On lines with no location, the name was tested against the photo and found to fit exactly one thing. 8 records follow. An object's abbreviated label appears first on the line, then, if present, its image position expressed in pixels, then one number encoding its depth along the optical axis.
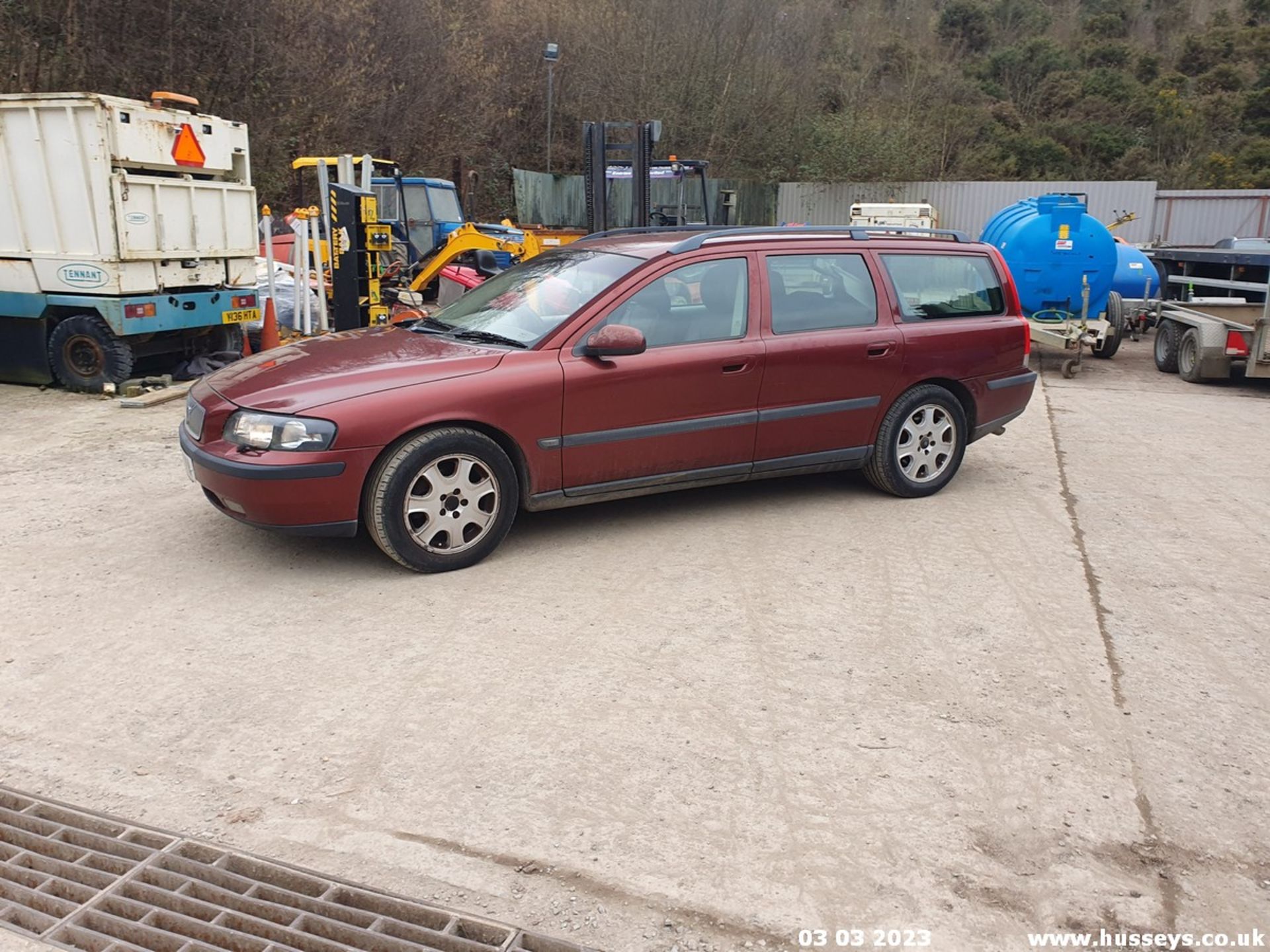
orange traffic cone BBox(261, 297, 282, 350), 11.19
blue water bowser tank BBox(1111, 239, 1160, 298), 15.74
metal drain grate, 2.64
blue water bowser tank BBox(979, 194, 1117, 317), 12.73
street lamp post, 20.22
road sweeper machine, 8.93
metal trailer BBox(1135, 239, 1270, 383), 11.61
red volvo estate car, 4.77
